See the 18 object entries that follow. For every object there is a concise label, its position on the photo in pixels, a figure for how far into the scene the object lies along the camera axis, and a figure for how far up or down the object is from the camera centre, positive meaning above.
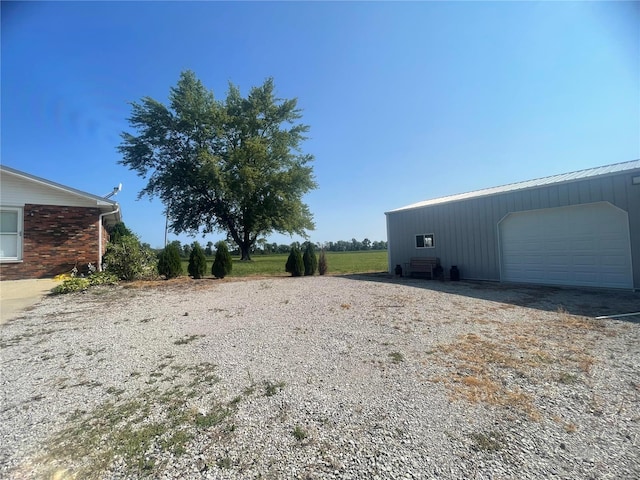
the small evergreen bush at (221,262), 12.18 -0.15
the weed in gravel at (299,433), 2.08 -1.32
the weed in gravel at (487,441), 1.94 -1.36
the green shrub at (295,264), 13.67 -0.39
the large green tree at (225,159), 23.95 +8.67
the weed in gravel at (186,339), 4.21 -1.20
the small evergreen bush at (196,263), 11.93 -0.15
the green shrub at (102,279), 9.15 -0.51
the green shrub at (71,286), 8.08 -0.63
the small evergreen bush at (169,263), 11.38 -0.09
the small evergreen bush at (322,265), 14.42 -0.53
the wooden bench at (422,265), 12.05 -0.62
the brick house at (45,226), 10.02 +1.43
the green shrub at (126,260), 10.20 +0.07
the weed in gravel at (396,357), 3.47 -1.31
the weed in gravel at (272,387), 2.71 -1.29
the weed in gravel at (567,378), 2.87 -1.37
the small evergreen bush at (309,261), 14.03 -0.28
